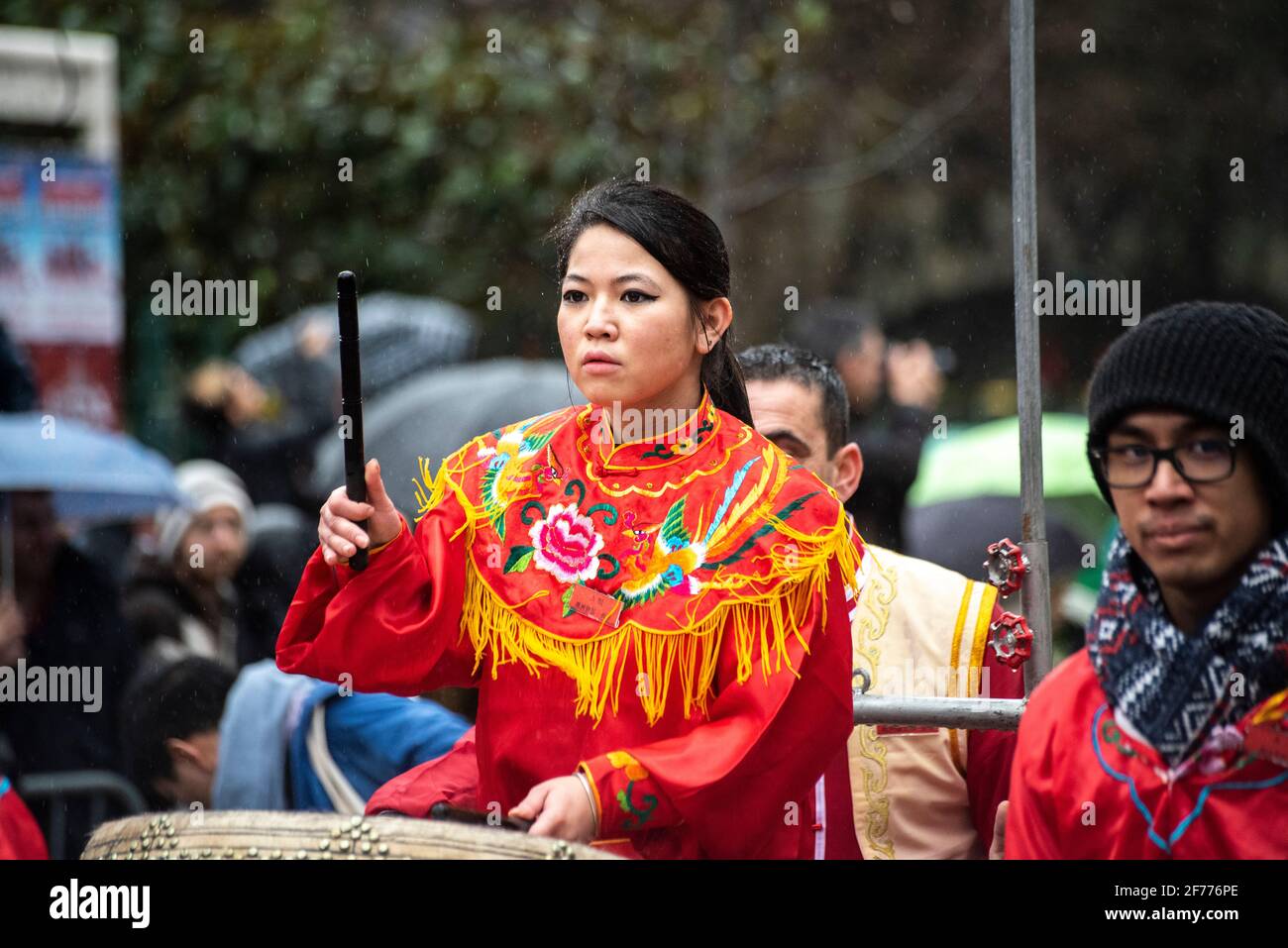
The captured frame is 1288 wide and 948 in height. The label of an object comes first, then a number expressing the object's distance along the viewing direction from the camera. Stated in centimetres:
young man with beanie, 500
